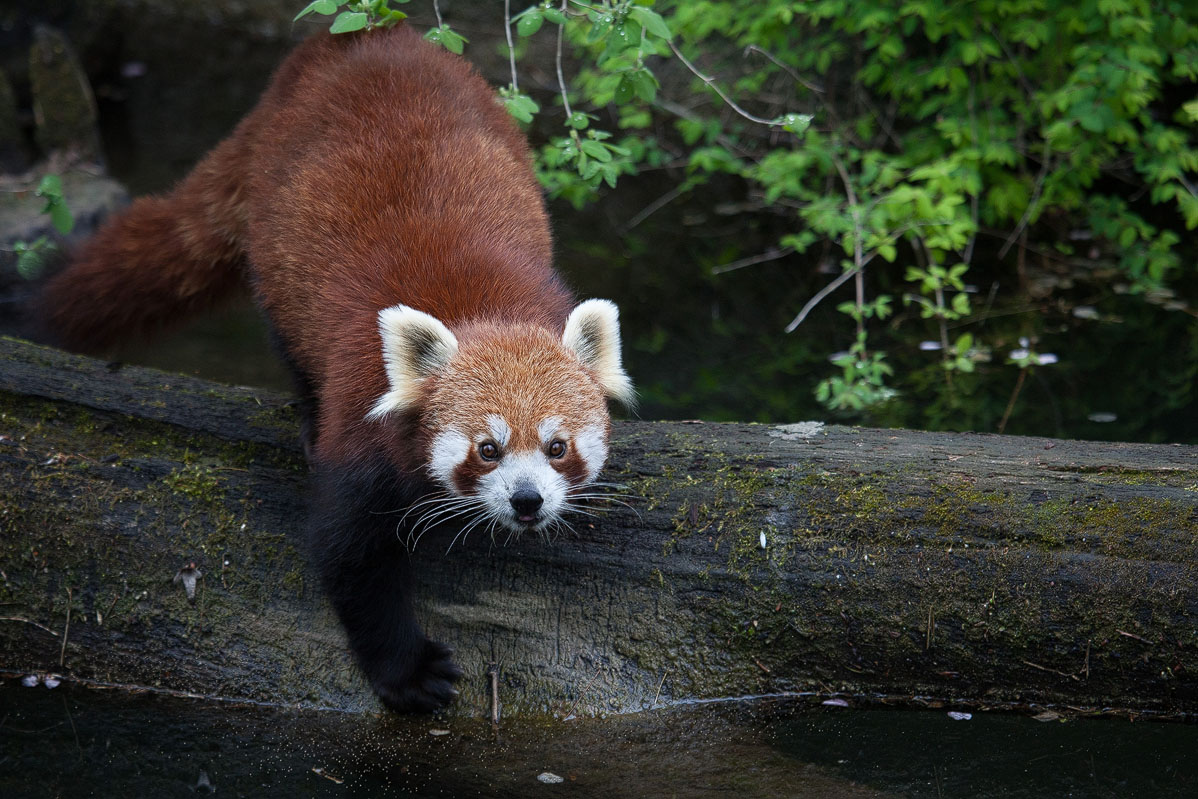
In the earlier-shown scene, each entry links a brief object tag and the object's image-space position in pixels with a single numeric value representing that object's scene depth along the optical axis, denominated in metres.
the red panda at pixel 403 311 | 6.56
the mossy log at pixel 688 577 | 6.96
